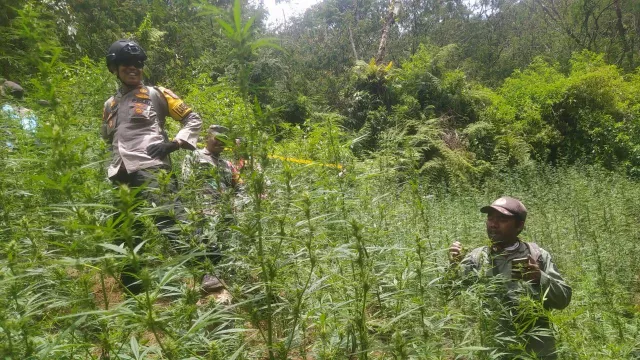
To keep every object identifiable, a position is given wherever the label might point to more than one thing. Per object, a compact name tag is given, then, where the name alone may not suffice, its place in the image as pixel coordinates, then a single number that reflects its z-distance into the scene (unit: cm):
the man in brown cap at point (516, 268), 220
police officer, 305
